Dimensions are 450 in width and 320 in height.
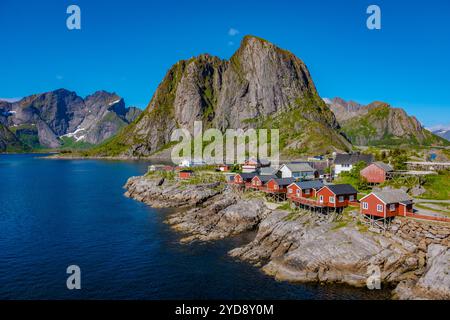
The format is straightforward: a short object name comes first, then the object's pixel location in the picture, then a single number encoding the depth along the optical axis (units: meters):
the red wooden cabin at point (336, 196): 59.00
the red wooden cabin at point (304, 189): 68.75
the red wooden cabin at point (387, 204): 50.72
